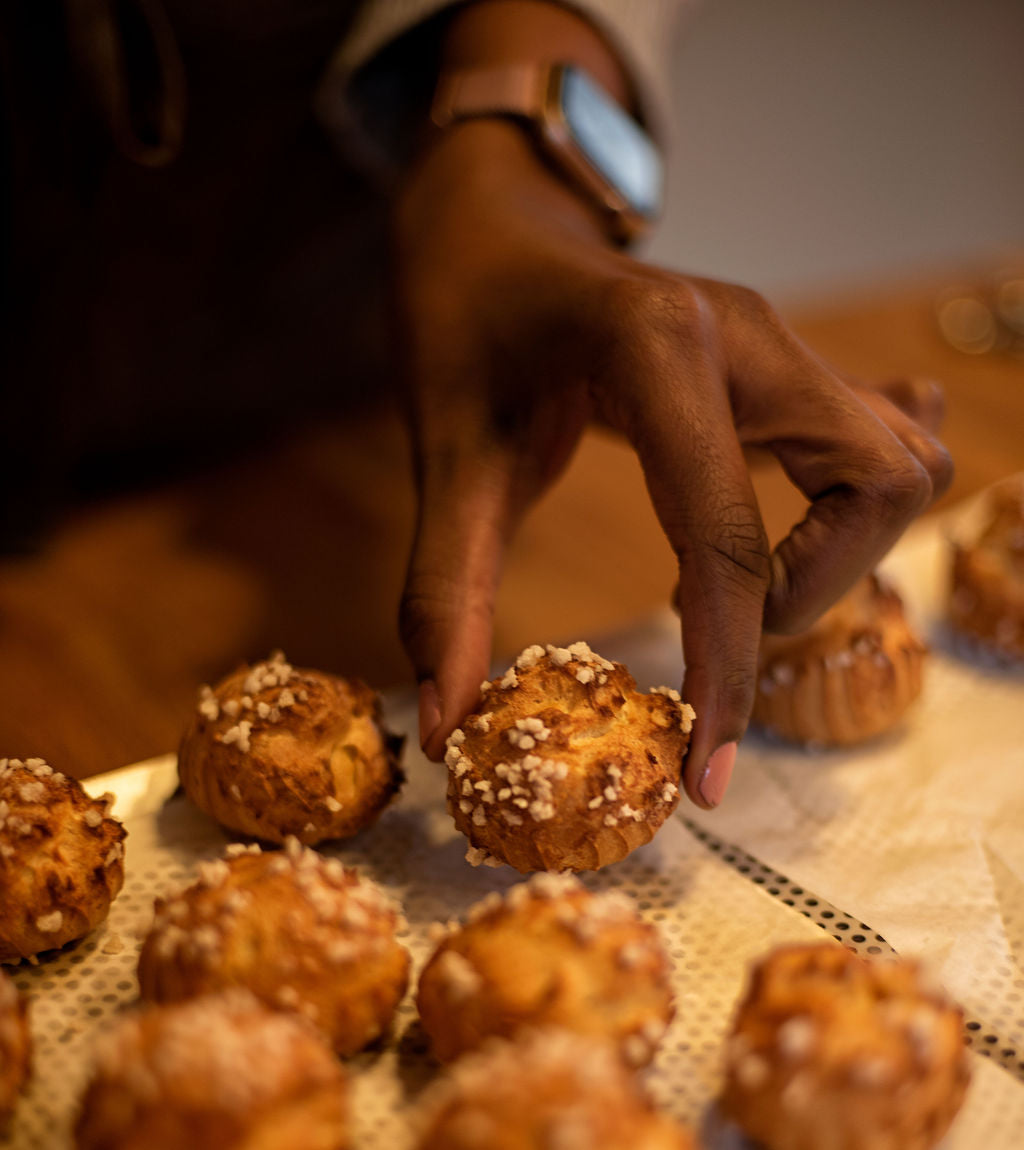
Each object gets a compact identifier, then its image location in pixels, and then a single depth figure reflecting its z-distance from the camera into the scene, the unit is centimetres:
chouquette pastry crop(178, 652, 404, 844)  27
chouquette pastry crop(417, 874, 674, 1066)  22
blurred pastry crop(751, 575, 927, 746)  31
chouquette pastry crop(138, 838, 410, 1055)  22
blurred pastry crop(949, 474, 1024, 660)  35
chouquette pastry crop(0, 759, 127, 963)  24
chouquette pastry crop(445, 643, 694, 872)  25
